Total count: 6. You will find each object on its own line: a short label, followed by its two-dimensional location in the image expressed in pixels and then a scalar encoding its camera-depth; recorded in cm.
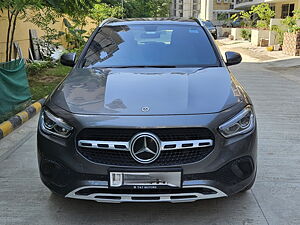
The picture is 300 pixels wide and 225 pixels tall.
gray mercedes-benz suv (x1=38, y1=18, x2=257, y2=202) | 264
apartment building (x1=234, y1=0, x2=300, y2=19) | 2719
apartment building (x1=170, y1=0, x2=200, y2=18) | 7069
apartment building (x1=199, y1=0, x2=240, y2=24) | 4959
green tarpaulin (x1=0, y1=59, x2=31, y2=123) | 592
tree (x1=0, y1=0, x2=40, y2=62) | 664
